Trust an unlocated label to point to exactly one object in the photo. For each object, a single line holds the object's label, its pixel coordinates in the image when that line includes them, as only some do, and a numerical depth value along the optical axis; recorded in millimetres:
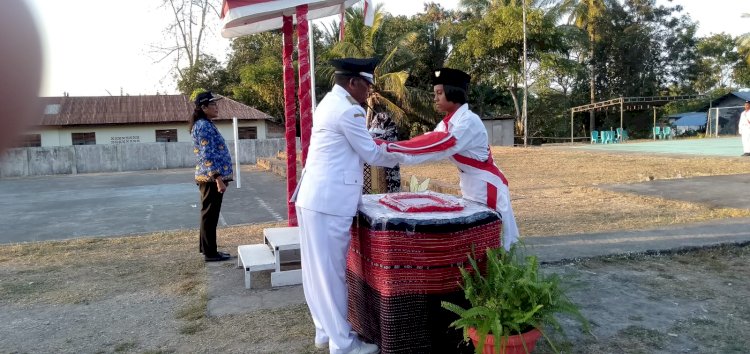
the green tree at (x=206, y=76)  34031
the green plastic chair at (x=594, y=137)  31675
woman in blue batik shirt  5438
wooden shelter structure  29644
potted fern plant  2783
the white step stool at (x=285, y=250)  4643
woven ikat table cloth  3010
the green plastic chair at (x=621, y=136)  30002
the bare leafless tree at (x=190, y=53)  34088
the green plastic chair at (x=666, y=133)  32125
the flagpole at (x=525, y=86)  28016
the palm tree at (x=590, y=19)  36219
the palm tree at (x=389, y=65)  25109
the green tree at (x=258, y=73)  29219
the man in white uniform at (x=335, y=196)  3279
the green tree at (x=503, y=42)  29062
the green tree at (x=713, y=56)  40500
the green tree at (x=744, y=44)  37338
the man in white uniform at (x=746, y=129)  15078
